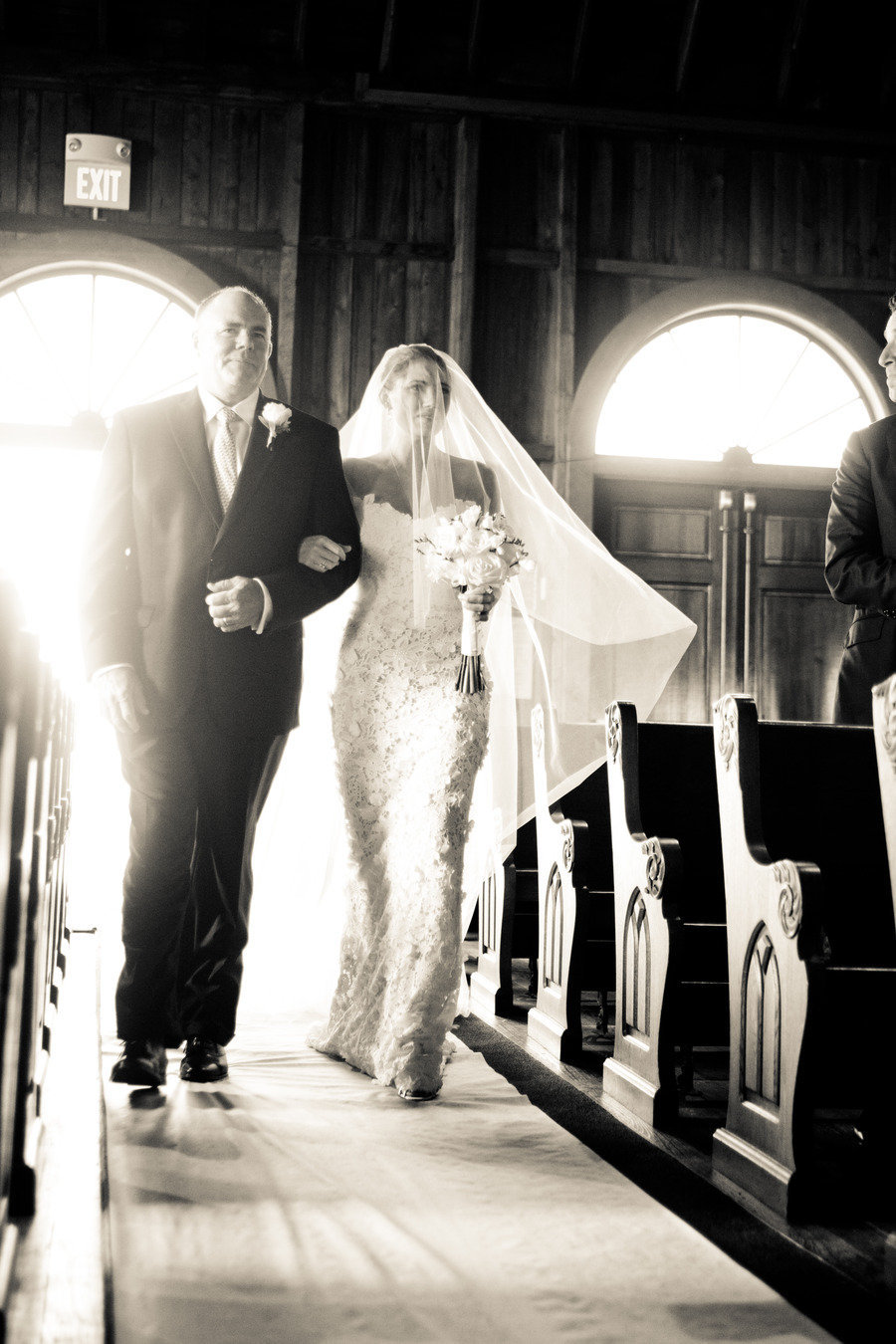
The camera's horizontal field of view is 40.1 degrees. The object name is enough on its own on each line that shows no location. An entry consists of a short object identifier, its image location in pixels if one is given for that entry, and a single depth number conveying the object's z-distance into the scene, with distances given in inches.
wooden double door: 297.4
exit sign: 278.4
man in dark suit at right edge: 138.9
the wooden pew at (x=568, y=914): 142.1
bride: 123.3
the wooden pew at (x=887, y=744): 77.0
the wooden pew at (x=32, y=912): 66.1
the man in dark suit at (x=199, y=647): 113.0
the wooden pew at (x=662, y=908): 114.1
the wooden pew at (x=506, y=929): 170.7
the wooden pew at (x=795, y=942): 90.7
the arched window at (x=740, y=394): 303.9
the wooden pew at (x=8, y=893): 49.5
